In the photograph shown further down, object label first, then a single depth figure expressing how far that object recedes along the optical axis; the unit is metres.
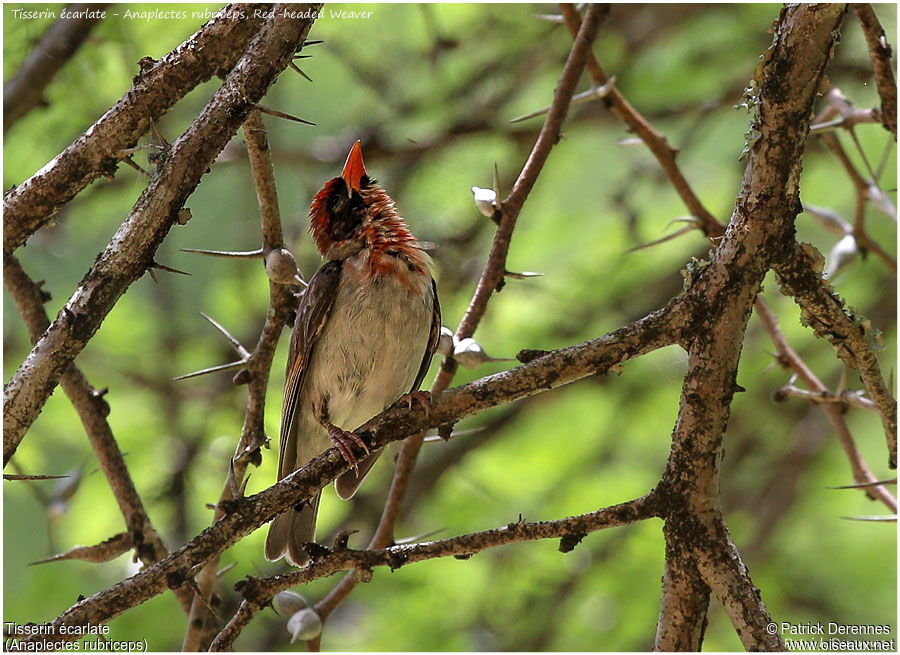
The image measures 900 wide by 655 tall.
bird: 8.23
